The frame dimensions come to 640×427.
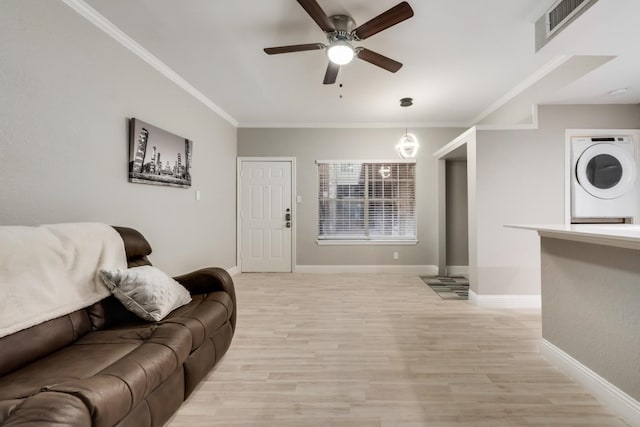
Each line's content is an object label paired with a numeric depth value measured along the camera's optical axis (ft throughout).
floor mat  12.51
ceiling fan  6.41
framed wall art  8.77
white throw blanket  4.32
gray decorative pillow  5.84
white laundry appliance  10.69
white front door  17.24
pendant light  14.47
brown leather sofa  3.21
